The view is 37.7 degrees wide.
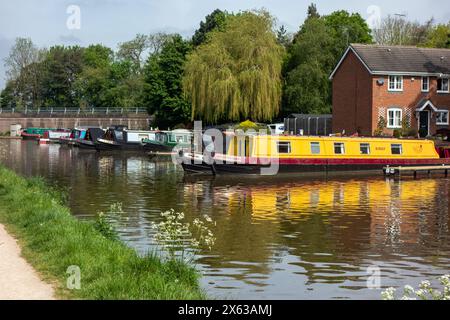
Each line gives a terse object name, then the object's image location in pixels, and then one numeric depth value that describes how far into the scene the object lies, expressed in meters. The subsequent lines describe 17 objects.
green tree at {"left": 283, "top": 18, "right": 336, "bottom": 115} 61.56
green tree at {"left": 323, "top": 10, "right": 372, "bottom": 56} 66.19
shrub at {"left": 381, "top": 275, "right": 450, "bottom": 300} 7.42
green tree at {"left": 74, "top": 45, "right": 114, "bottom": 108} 99.88
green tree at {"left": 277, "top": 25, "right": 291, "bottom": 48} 79.81
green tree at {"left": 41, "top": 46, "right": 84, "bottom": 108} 104.56
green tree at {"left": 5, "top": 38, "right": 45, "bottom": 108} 101.90
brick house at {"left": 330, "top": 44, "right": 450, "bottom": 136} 49.38
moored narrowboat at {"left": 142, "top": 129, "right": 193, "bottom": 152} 55.84
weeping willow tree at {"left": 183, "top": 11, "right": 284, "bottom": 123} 54.41
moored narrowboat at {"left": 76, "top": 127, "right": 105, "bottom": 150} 62.52
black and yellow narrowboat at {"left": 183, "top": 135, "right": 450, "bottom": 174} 34.31
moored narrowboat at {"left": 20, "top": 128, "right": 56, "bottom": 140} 89.07
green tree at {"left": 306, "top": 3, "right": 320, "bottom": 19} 83.31
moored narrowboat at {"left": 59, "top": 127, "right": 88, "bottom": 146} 68.70
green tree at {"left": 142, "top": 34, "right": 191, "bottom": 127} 71.69
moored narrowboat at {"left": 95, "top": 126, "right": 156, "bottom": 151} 58.25
